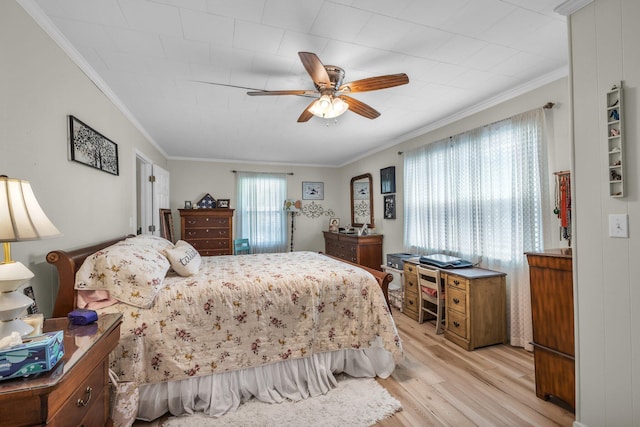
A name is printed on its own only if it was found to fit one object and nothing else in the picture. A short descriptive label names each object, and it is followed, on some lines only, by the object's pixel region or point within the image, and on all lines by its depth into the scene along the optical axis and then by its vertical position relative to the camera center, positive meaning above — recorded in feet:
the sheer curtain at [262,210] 19.51 +0.43
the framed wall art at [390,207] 15.43 +0.45
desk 9.05 -3.04
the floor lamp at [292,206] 20.56 +0.72
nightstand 2.65 -1.77
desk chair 10.25 -3.00
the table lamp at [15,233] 3.15 -0.17
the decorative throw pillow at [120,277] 5.74 -1.21
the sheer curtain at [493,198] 8.74 +0.56
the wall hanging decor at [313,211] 21.38 +0.36
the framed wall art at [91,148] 6.55 +1.86
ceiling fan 6.34 +3.11
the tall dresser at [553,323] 5.99 -2.41
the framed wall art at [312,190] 21.35 +1.90
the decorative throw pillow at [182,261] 7.52 -1.19
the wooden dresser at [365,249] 16.24 -1.98
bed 5.87 -2.54
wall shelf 4.69 +1.21
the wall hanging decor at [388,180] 15.30 +1.92
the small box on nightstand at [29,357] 2.75 -1.38
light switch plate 4.68 -0.21
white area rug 5.92 -4.25
